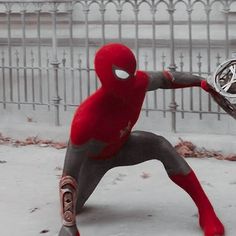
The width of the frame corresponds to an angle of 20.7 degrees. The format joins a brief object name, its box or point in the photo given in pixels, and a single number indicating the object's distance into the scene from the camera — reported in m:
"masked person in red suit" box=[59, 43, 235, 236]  3.76
